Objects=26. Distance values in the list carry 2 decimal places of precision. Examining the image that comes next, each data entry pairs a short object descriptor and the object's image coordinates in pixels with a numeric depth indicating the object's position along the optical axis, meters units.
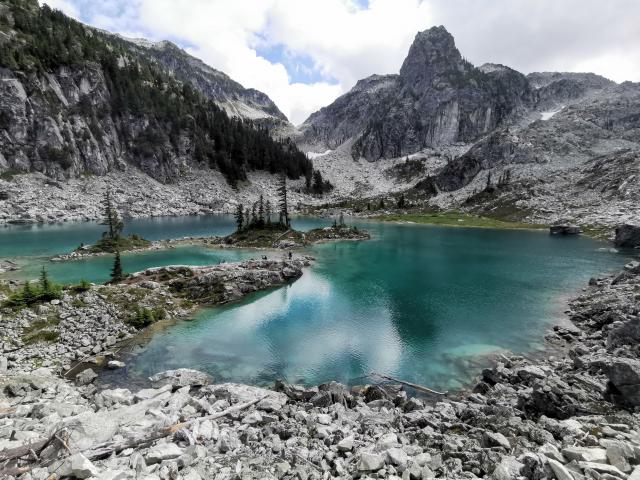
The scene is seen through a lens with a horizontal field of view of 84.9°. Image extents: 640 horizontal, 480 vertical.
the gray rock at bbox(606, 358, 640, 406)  17.20
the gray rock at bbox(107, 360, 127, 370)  26.70
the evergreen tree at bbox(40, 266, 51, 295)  34.21
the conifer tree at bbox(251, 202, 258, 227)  90.04
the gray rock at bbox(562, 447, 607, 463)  10.76
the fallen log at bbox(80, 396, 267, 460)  13.20
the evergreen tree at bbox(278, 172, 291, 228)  92.62
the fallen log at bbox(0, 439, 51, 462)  12.53
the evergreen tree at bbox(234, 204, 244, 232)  90.69
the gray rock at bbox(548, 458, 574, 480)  9.85
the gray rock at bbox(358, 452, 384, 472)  12.20
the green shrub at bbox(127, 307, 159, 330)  34.44
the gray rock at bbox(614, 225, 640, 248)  74.31
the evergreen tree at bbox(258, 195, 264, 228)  90.31
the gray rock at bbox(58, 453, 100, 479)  11.25
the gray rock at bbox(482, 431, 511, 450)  13.72
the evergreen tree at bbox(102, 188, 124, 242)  74.88
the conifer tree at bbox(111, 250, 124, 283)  45.10
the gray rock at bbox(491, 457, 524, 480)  11.11
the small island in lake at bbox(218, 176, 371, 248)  82.19
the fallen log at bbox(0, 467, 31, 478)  11.61
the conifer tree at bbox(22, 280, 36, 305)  33.00
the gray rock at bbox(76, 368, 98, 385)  24.12
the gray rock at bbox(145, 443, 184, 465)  12.73
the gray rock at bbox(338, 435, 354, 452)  14.05
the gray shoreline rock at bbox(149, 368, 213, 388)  23.84
